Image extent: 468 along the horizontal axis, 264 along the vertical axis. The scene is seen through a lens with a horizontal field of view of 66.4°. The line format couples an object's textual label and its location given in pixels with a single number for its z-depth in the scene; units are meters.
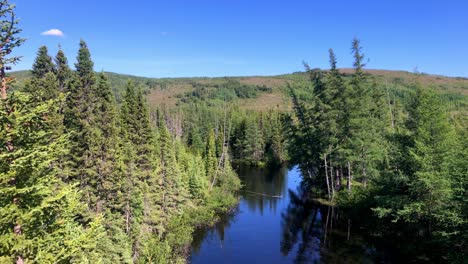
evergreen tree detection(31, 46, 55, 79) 43.47
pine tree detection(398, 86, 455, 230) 30.53
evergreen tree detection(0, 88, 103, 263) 11.10
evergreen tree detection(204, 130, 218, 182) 63.69
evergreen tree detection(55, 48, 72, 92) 45.28
